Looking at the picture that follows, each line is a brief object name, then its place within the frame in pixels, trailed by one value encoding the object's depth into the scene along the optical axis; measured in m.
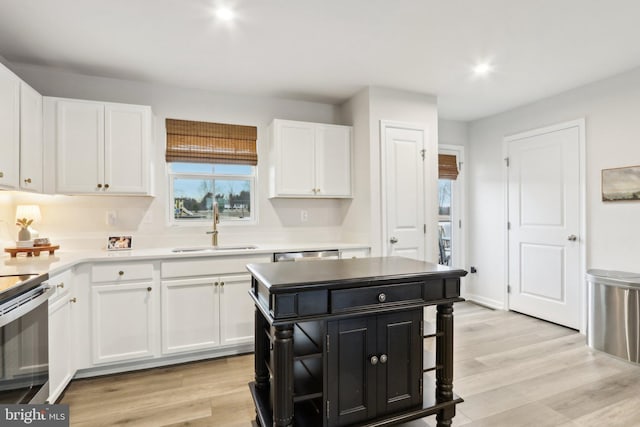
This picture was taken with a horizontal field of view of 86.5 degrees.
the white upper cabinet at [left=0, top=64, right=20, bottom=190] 2.25
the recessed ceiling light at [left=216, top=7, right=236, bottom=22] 2.18
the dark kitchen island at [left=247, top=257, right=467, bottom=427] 1.49
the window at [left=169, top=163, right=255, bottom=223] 3.46
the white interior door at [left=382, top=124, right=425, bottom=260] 3.53
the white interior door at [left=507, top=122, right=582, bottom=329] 3.61
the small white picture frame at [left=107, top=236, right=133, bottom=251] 3.06
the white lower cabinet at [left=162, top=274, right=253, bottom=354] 2.77
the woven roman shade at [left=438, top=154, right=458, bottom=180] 4.67
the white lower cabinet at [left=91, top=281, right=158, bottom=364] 2.57
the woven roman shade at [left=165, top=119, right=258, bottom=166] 3.38
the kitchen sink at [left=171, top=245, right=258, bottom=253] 3.18
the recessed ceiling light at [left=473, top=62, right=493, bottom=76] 3.00
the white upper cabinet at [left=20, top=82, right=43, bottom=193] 2.48
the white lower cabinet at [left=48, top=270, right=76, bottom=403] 2.13
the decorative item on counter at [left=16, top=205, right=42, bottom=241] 2.68
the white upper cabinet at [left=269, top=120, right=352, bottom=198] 3.48
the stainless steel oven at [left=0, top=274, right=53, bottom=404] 1.49
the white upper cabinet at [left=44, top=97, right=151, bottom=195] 2.81
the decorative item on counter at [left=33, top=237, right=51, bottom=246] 2.69
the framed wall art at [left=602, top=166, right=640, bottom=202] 3.06
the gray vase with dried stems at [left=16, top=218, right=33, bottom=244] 2.67
